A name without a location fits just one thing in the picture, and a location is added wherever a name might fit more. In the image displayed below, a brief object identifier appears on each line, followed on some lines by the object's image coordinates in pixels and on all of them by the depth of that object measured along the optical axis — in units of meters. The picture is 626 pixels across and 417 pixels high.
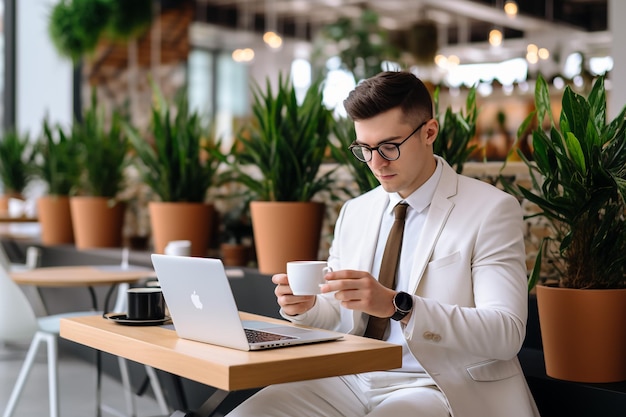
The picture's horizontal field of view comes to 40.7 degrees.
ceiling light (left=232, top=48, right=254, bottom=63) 11.83
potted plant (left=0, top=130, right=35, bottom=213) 7.73
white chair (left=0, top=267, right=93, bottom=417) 3.76
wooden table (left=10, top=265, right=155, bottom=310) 3.77
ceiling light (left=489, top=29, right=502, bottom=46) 9.80
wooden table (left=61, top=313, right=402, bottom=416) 1.76
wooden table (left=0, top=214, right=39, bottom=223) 6.88
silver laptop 1.90
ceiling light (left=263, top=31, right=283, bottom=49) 10.72
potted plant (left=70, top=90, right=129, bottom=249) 6.09
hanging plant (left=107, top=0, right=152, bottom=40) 8.56
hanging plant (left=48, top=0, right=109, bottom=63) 8.37
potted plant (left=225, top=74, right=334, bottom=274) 4.08
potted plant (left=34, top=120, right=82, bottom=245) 6.50
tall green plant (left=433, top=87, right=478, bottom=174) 3.44
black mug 2.37
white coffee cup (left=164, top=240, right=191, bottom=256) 3.74
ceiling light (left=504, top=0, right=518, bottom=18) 9.48
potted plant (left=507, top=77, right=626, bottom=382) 2.59
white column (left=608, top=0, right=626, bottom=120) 5.04
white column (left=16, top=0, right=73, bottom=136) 9.30
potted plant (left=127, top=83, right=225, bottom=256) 4.93
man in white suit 2.05
